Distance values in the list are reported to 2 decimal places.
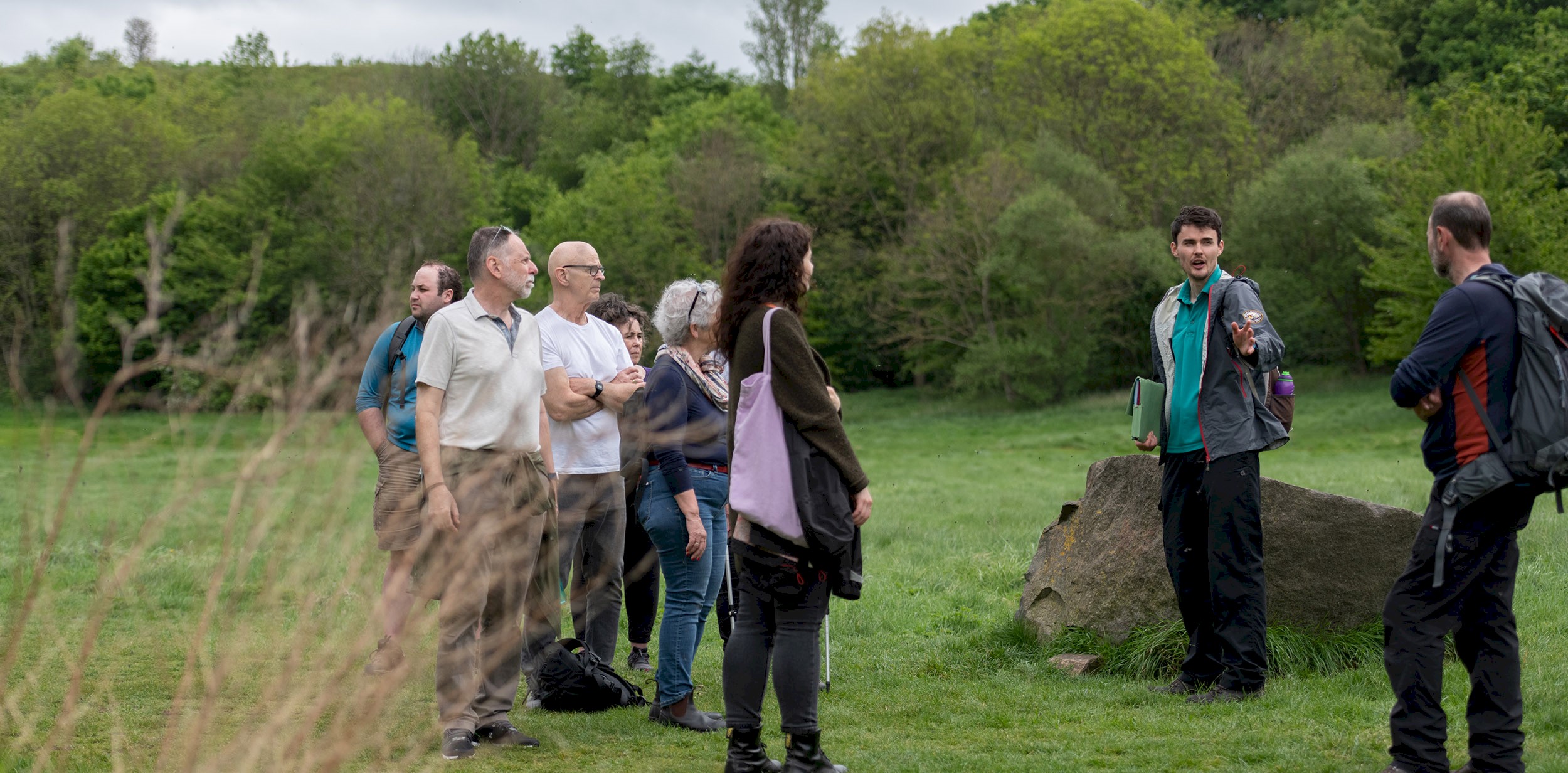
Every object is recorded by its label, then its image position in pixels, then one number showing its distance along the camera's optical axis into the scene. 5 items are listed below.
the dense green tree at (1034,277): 41.56
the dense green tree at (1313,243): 41.09
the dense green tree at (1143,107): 46.34
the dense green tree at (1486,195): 31.44
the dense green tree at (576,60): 81.31
